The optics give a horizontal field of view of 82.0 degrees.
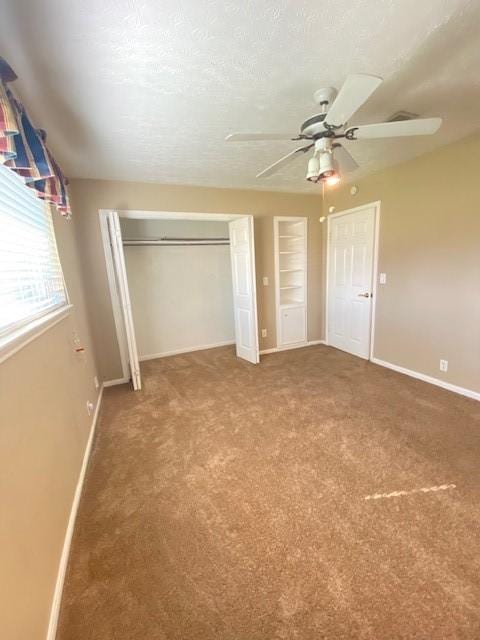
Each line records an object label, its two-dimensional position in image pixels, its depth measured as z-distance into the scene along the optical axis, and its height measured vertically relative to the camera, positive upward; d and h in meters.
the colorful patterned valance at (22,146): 1.06 +0.57
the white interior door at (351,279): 3.72 -0.33
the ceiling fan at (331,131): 1.44 +0.72
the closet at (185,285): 3.74 -0.29
